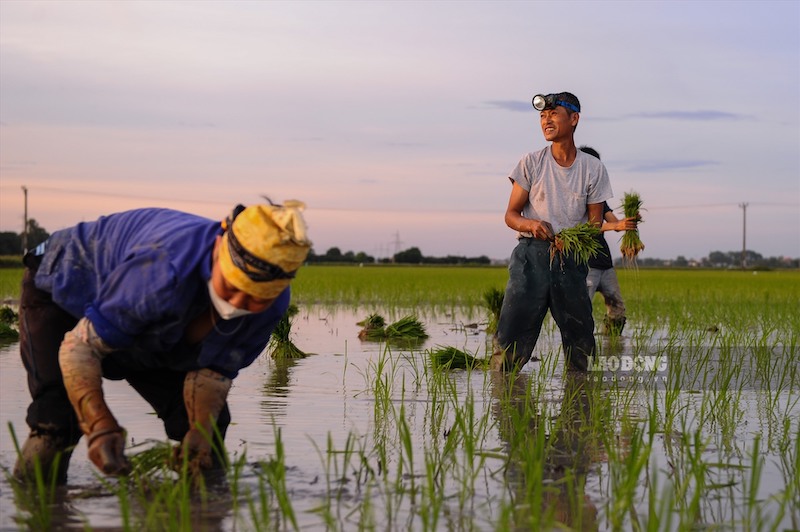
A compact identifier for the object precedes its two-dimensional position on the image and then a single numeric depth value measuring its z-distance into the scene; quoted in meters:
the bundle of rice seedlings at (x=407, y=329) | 9.87
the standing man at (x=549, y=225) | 6.32
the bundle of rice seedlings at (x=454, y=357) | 7.31
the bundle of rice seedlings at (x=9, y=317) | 11.23
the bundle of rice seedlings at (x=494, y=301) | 10.14
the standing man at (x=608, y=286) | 9.33
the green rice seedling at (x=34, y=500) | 3.21
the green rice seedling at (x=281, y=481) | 2.88
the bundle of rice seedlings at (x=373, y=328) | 10.12
